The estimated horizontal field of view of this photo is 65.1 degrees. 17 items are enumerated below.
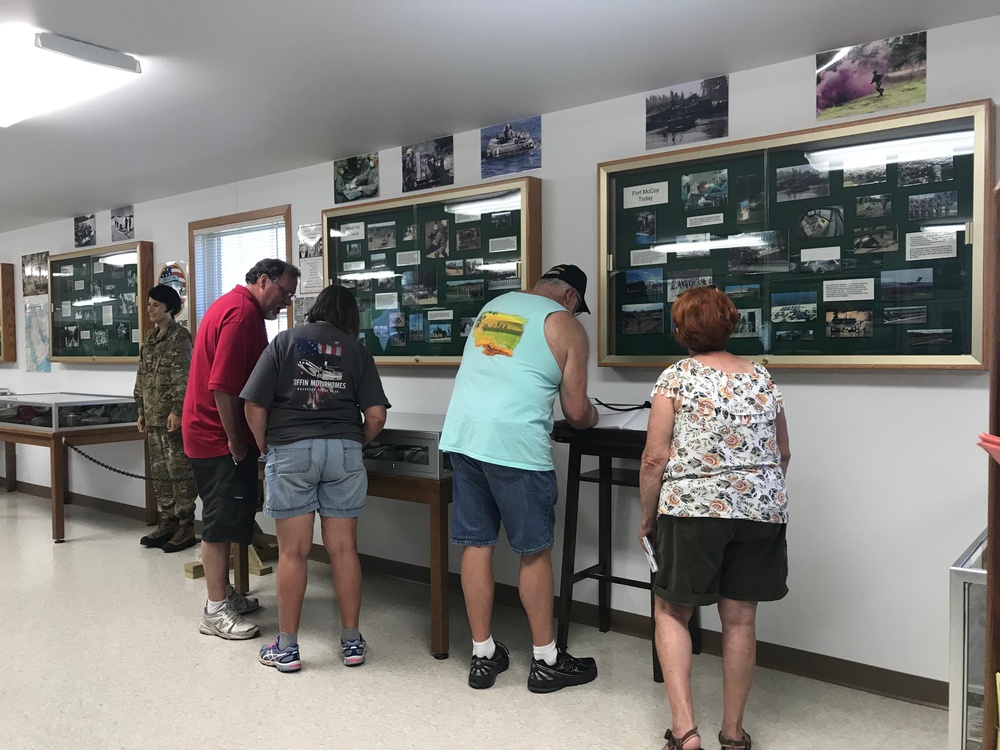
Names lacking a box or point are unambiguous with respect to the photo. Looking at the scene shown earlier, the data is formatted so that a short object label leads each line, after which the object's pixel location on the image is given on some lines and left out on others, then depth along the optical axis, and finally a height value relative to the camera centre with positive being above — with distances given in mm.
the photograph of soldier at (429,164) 3994 +855
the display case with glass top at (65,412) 5074 -529
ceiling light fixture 2672 +978
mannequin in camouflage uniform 4809 -494
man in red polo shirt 3223 -427
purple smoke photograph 2691 +877
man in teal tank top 2738 -419
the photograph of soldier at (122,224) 5773 +804
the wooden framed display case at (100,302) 5633 +228
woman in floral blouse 2168 -479
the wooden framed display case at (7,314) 6785 +165
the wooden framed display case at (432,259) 3688 +356
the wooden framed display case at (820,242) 2623 +312
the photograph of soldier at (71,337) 6160 -36
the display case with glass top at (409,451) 3238 -521
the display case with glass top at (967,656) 1770 -757
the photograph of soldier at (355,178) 4301 +845
